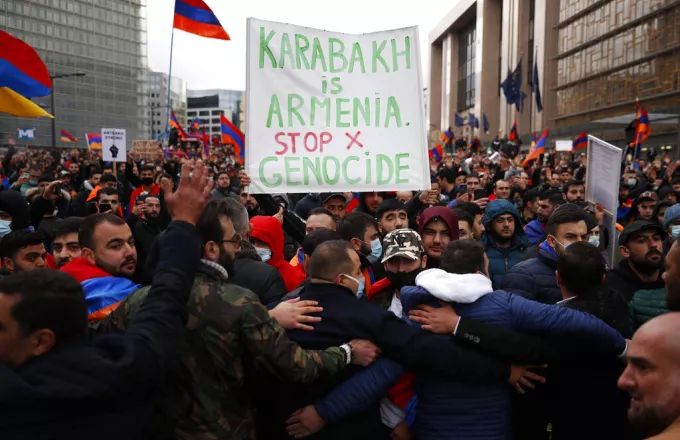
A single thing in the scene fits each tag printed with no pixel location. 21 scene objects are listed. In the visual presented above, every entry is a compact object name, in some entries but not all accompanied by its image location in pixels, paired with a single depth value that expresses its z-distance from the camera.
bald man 1.79
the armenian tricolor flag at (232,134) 13.63
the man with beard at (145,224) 5.82
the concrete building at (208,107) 168.25
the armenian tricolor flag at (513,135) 25.83
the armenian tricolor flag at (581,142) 16.14
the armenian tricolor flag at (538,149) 14.46
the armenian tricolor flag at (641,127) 14.98
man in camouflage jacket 2.44
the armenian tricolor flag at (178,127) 24.51
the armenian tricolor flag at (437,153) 19.39
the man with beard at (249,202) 7.21
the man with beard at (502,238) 5.26
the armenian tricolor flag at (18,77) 4.96
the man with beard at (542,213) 5.98
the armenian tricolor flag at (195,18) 6.24
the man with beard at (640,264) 4.07
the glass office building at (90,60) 56.50
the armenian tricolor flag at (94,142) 19.77
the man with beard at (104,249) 3.25
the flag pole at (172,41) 6.28
